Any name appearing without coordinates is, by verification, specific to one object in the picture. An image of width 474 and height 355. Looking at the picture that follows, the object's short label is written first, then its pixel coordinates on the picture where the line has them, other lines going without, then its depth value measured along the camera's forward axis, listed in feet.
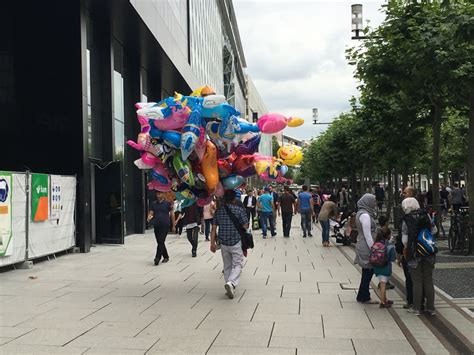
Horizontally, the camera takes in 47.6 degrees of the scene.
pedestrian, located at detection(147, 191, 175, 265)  39.55
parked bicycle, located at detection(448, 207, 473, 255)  42.70
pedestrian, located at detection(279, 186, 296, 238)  63.57
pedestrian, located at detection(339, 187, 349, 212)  98.99
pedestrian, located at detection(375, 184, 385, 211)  105.70
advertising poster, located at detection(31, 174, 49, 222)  39.65
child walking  25.77
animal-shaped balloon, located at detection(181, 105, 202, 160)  25.67
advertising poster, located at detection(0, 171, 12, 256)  35.03
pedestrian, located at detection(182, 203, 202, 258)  44.21
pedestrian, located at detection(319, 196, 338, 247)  53.16
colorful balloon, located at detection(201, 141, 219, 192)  27.17
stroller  53.92
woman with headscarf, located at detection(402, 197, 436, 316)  24.09
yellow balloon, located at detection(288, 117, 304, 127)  29.68
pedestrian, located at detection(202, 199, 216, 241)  55.87
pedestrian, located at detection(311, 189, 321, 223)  85.98
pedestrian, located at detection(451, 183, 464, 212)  81.25
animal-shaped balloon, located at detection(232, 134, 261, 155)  28.48
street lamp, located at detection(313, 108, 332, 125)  117.27
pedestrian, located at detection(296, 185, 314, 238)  61.87
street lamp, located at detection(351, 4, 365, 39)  54.29
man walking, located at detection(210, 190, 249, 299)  28.63
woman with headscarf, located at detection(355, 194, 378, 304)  26.43
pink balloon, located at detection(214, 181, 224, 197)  28.14
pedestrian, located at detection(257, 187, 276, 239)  63.31
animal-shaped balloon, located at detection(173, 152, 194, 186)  26.68
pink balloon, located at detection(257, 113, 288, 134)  29.30
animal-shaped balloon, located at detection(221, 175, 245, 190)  28.78
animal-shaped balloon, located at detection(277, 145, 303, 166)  34.24
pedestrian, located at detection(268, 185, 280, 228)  98.75
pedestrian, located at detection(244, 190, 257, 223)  69.87
